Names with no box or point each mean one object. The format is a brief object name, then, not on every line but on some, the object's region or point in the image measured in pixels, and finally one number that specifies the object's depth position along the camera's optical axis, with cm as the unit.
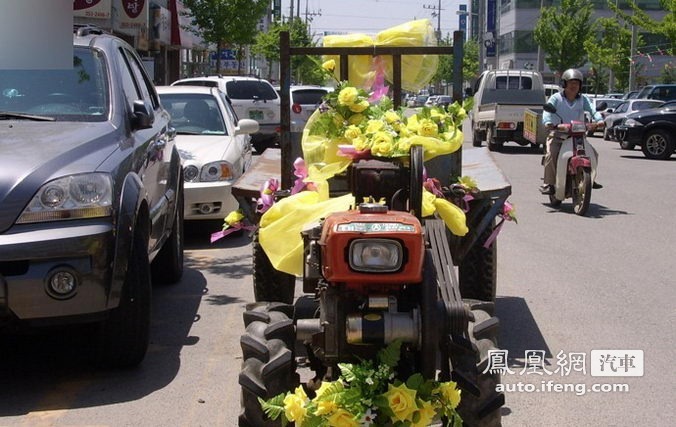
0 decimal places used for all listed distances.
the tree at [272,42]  5478
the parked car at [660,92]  3036
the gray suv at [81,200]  492
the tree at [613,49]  5438
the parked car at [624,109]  2862
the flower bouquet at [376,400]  371
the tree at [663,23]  3710
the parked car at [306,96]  2276
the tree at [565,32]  5938
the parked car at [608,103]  3141
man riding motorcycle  1191
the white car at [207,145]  994
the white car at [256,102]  2208
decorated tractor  377
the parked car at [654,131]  2275
